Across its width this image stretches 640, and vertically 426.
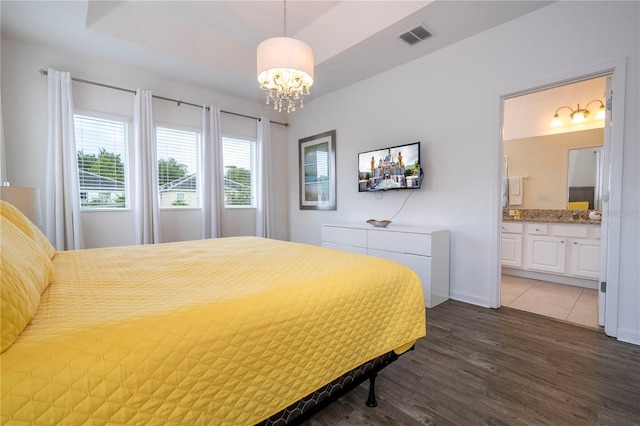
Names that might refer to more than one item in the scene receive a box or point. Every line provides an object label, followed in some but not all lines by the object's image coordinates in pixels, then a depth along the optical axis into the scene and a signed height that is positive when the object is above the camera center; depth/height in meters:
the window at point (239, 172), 4.46 +0.52
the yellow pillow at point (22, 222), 1.35 -0.10
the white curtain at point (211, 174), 4.05 +0.43
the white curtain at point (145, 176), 3.46 +0.35
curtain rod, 3.03 +1.44
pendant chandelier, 2.16 +1.10
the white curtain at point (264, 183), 4.64 +0.34
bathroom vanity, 3.37 -0.66
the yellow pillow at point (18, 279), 0.67 -0.24
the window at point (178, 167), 3.84 +0.53
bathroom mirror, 3.75 +0.33
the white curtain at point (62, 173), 2.97 +0.34
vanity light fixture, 3.74 +1.23
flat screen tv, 3.27 +0.44
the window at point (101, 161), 3.28 +0.53
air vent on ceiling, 2.76 +1.74
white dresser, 2.82 -0.52
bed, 0.66 -0.40
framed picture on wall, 4.42 +0.54
